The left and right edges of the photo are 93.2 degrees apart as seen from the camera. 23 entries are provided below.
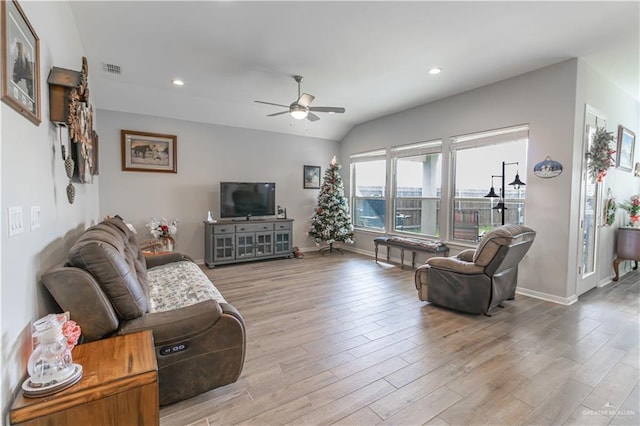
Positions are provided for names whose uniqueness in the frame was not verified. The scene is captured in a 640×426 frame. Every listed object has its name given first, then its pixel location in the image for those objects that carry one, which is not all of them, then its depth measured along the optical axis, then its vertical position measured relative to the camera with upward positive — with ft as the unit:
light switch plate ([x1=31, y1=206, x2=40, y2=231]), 5.01 -0.34
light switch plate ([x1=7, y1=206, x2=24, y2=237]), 4.14 -0.33
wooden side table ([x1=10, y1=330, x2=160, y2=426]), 3.89 -2.67
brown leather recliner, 10.53 -2.66
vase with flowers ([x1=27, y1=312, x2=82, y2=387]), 4.13 -2.20
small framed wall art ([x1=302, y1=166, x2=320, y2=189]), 23.70 +1.95
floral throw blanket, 8.17 -2.70
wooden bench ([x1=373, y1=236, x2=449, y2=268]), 16.72 -2.45
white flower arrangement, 16.39 -1.60
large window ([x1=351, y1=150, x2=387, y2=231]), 21.96 +1.05
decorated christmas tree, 22.39 -0.89
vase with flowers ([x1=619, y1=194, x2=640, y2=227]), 16.33 -0.15
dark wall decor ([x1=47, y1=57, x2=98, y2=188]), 6.40 +2.03
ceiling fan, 13.21 +4.22
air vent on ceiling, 12.77 +5.61
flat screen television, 19.53 +0.12
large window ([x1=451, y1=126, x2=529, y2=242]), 14.37 +1.32
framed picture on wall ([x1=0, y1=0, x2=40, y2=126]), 4.09 +2.07
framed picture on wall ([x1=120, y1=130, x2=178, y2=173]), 17.33 +2.81
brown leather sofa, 5.27 -2.42
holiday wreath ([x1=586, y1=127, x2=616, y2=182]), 12.82 +2.27
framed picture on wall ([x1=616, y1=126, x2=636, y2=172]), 15.26 +3.03
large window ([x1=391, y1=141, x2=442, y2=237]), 18.15 +1.02
